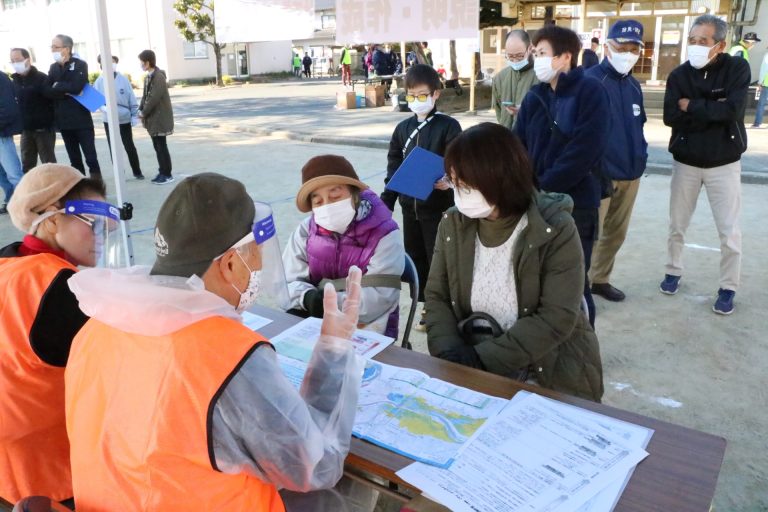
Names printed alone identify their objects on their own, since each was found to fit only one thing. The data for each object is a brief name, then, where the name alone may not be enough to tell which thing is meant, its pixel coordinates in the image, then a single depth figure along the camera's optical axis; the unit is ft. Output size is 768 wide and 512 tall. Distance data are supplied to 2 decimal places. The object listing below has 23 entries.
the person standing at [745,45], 32.88
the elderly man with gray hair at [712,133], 11.48
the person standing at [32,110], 20.98
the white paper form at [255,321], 6.99
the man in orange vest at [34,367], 5.06
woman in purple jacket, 8.19
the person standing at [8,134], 19.57
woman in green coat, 6.47
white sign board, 9.02
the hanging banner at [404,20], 8.53
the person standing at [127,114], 24.58
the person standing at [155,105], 24.50
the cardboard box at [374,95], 49.70
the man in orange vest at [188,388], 3.55
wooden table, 4.05
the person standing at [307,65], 103.40
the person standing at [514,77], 14.66
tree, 81.10
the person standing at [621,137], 11.61
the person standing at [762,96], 32.94
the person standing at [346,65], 66.27
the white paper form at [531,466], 4.07
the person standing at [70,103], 21.01
